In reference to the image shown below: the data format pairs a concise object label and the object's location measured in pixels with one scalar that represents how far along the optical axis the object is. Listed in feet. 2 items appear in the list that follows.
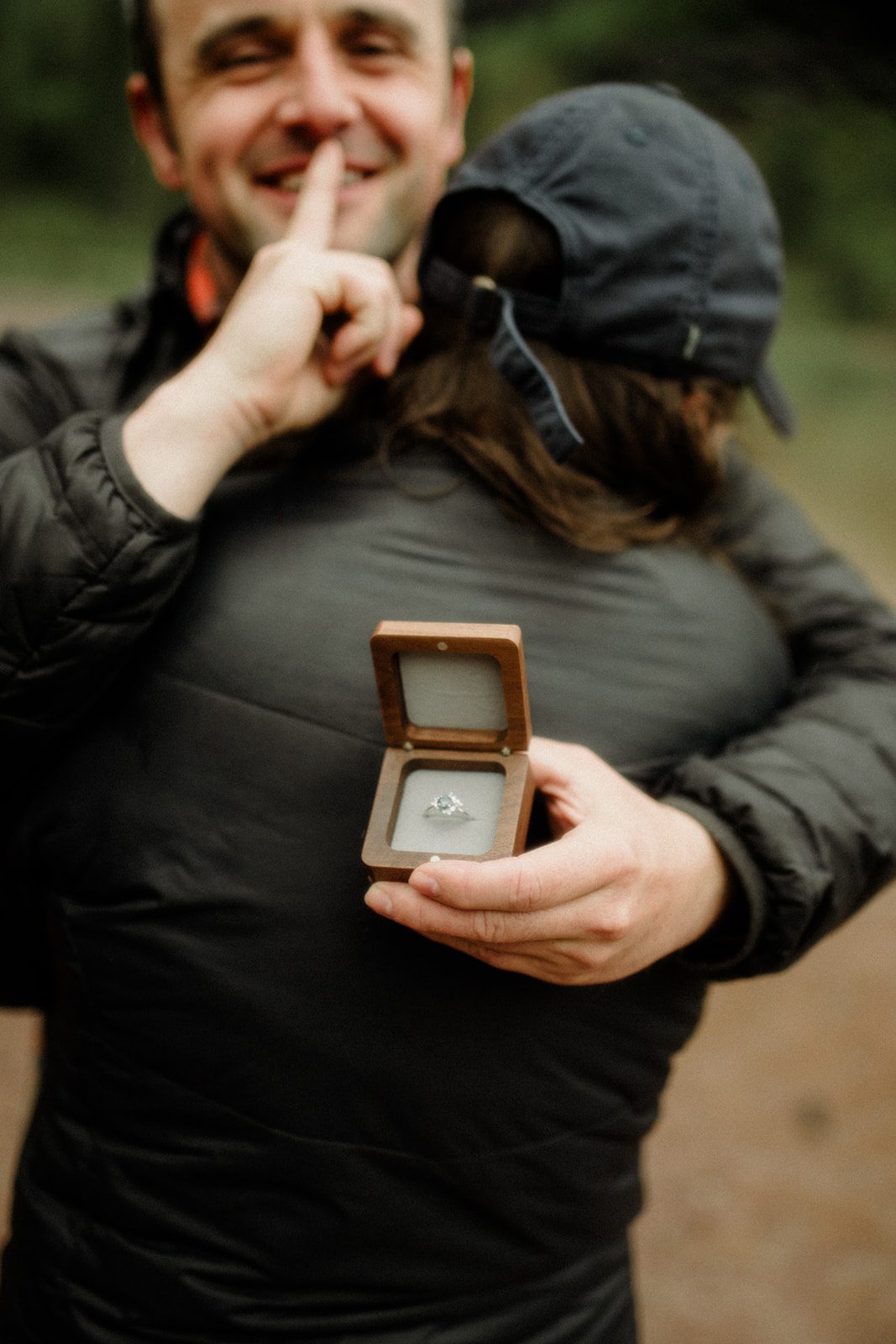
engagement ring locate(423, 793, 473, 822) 2.53
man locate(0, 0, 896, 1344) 2.62
